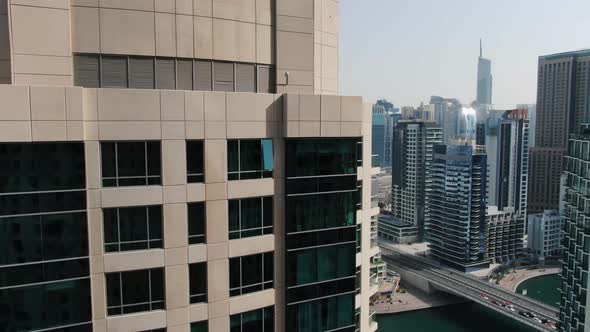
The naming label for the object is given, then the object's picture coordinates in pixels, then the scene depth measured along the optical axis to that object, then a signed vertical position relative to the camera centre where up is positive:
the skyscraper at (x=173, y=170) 14.25 -1.39
